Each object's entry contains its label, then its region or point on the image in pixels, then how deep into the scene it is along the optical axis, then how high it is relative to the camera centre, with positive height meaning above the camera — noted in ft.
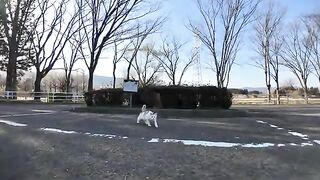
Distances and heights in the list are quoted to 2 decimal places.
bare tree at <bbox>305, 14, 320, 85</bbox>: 76.02 +16.11
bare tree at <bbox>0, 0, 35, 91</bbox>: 55.47 +18.47
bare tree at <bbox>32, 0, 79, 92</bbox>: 61.38 +16.52
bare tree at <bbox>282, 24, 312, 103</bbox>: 82.22 +9.88
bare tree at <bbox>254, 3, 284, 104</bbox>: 74.75 +13.12
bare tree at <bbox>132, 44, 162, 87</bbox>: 109.43 +12.11
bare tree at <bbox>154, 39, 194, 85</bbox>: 101.86 +14.09
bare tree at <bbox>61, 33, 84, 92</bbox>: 76.14 +12.56
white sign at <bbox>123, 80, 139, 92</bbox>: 27.84 +1.21
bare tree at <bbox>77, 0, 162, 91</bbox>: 55.37 +19.32
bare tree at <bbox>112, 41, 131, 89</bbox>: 92.33 +15.28
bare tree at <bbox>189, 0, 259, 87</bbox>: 63.32 +14.67
